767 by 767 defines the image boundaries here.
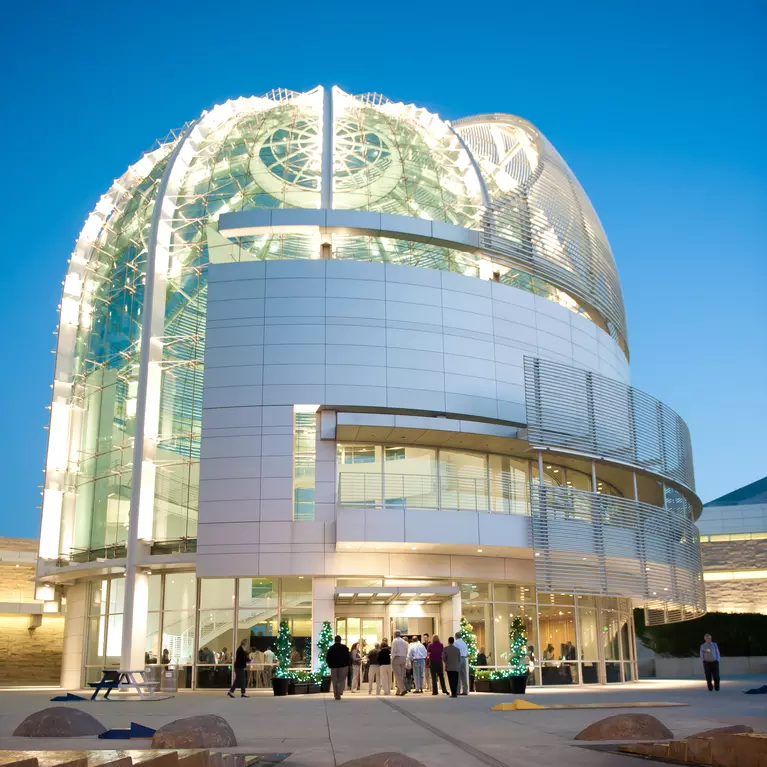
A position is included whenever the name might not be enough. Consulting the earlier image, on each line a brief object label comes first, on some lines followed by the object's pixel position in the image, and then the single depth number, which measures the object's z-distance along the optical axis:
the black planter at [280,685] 27.20
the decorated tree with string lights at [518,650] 27.77
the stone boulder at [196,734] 10.87
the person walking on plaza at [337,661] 24.11
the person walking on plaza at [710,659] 25.95
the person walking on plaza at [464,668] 25.61
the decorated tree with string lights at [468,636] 28.34
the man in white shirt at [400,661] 26.27
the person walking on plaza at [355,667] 29.31
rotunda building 30.66
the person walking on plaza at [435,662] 26.03
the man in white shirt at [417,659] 26.38
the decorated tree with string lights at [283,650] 27.91
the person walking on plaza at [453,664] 24.64
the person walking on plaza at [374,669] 27.08
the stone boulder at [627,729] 11.55
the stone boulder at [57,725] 12.92
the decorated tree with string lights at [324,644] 28.47
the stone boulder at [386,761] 7.85
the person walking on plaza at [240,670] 27.17
